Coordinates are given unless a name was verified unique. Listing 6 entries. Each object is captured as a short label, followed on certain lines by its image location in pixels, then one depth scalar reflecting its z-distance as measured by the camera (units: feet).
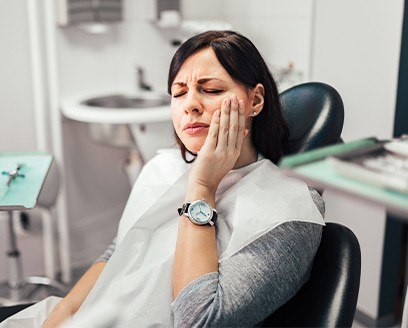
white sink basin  7.47
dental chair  3.47
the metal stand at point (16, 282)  7.40
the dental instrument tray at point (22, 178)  4.05
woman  3.44
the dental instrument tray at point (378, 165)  2.01
